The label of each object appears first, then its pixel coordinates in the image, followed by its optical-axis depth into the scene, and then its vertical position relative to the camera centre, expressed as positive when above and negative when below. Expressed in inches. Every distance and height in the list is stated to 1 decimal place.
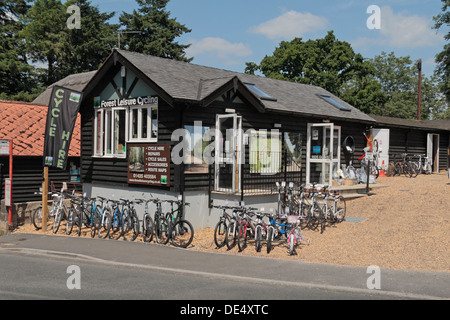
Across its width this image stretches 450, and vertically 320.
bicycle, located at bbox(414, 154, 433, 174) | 984.9 -7.0
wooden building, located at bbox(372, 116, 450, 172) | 960.3 +49.8
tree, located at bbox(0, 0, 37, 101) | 1424.7 +300.5
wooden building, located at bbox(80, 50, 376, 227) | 511.8 +28.9
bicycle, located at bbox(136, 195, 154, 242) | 473.9 -78.8
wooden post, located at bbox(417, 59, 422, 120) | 1558.8 +263.2
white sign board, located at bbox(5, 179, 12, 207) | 604.1 -55.2
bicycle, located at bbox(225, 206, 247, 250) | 426.6 -67.9
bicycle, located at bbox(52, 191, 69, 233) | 580.7 -77.2
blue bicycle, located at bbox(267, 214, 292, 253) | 414.8 -70.2
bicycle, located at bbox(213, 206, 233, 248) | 430.9 -77.3
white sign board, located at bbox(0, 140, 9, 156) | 615.2 +7.8
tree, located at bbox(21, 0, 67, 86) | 1537.9 +430.1
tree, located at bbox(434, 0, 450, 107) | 1408.7 +351.9
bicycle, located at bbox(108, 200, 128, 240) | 505.8 -77.6
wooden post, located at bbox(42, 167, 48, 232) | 548.7 -60.9
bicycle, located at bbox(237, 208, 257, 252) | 422.0 -71.1
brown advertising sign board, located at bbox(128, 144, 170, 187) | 513.3 -10.7
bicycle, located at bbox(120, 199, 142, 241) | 488.7 -77.5
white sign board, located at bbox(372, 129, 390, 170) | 908.0 +36.2
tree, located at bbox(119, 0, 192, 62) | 1763.0 +535.3
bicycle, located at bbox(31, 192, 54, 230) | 622.0 -91.3
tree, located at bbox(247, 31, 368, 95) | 1798.0 +411.7
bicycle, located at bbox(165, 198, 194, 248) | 444.9 -76.9
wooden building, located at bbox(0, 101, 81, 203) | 670.5 +2.8
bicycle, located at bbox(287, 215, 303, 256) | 405.1 -72.5
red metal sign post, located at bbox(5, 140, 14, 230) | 609.3 -26.6
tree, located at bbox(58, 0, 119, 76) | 1562.5 +405.8
